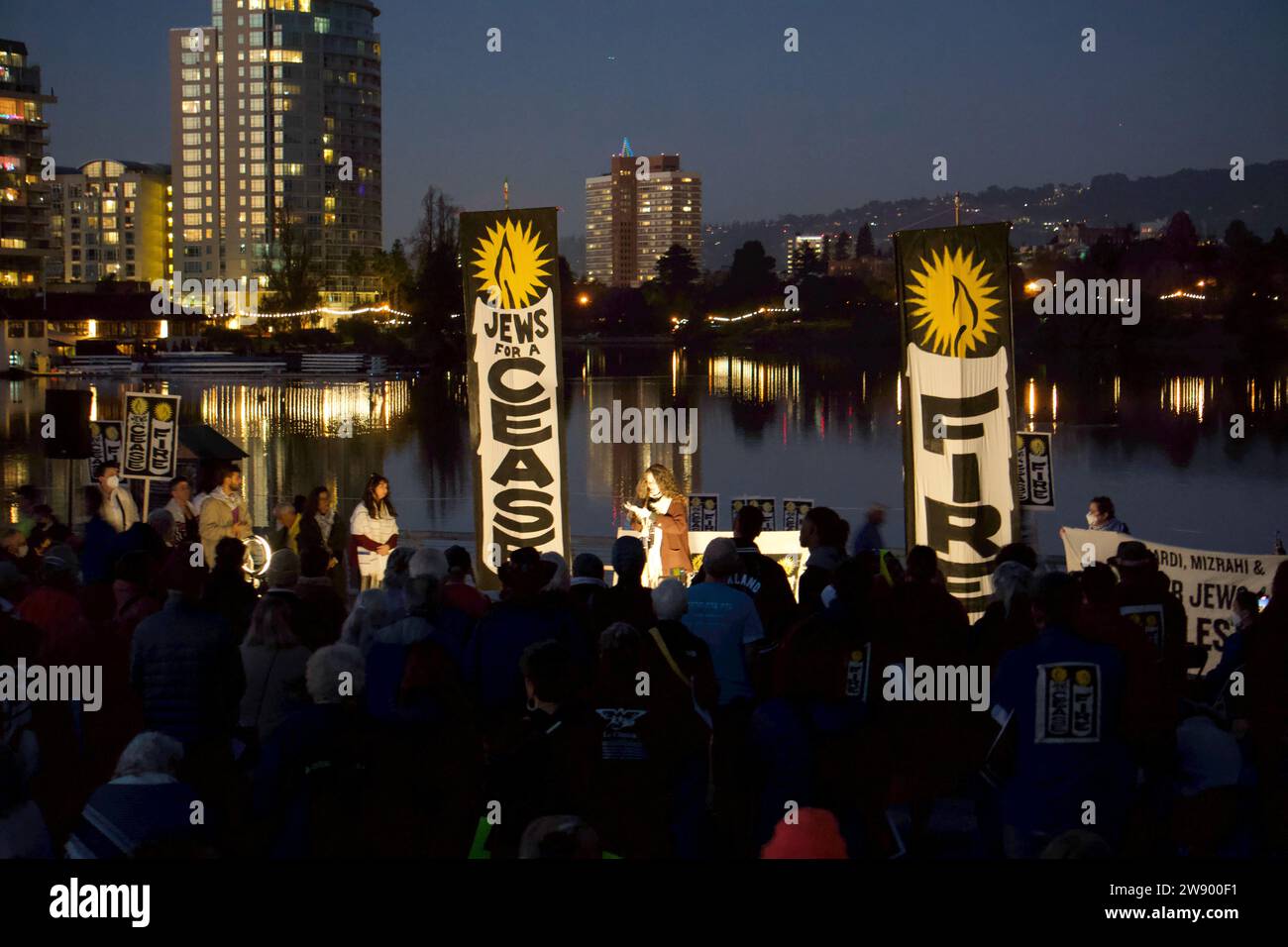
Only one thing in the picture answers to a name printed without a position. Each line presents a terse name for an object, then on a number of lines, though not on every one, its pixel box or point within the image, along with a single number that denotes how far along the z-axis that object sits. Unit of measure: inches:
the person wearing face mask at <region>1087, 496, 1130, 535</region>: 443.2
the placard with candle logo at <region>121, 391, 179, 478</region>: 549.0
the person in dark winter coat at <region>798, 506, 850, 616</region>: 327.9
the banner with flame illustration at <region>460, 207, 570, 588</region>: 454.6
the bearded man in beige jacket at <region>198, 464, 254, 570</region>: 483.5
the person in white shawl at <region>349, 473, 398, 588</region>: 507.1
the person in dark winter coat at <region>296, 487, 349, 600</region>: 469.7
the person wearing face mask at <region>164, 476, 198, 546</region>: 503.5
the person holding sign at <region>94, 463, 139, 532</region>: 501.3
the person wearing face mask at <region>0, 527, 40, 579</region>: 401.4
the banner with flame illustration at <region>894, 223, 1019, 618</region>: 441.7
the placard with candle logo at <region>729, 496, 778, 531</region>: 563.8
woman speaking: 501.0
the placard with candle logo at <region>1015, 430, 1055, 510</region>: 501.0
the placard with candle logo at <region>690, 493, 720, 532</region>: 595.5
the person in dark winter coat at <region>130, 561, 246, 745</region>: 235.5
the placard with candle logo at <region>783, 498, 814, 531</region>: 561.6
